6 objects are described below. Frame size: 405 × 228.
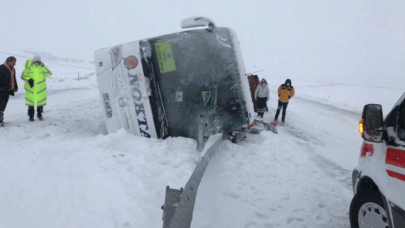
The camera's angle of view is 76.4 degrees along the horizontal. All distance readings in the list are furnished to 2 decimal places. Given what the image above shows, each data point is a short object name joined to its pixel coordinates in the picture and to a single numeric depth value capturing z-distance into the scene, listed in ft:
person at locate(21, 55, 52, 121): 19.56
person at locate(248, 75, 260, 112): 31.99
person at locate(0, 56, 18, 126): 18.40
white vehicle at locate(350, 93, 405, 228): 6.07
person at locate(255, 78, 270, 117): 28.94
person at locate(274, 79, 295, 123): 27.37
